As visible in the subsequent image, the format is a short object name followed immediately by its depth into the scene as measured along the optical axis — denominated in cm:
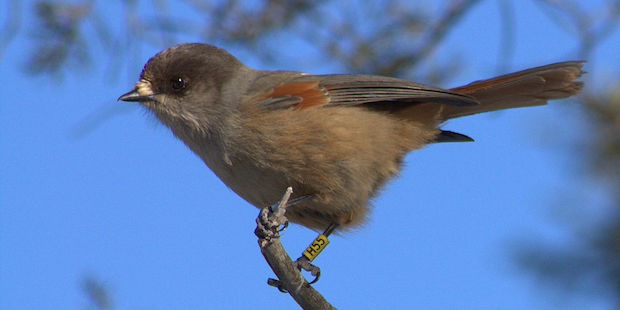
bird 893
